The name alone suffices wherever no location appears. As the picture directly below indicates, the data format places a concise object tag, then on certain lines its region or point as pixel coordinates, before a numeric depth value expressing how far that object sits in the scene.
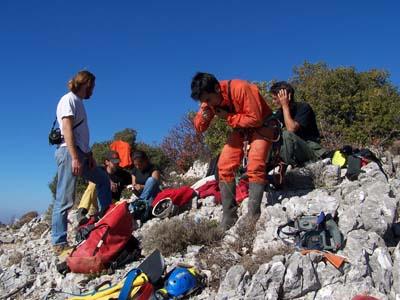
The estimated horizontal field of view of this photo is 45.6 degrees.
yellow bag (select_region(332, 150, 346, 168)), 6.68
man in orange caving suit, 5.41
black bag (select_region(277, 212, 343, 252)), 4.36
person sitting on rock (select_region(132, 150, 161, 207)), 7.87
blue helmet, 4.15
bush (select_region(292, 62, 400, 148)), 10.09
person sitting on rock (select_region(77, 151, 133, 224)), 8.51
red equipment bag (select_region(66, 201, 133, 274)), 5.07
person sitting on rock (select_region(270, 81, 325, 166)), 6.66
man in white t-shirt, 5.59
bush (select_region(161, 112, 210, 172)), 12.16
